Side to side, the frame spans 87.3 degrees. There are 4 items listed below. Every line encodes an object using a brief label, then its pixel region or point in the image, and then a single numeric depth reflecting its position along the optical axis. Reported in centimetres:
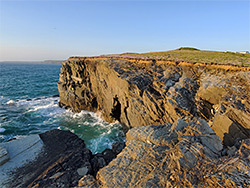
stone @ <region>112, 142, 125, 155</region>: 1619
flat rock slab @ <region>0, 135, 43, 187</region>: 1315
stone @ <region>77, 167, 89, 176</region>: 1175
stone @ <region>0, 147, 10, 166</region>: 1411
